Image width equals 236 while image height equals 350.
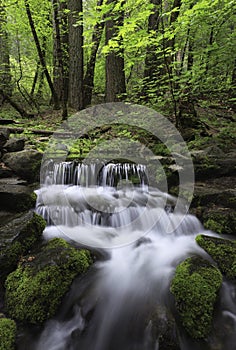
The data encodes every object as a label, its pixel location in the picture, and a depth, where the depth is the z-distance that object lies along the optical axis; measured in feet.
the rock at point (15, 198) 13.87
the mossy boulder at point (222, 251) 9.59
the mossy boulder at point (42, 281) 7.84
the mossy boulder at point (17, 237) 9.39
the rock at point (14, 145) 20.16
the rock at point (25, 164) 18.40
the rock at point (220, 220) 12.78
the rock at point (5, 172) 17.92
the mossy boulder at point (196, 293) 7.38
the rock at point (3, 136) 20.04
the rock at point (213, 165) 17.62
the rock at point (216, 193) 14.29
